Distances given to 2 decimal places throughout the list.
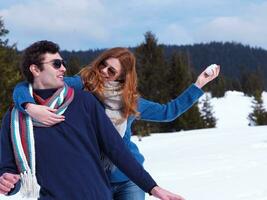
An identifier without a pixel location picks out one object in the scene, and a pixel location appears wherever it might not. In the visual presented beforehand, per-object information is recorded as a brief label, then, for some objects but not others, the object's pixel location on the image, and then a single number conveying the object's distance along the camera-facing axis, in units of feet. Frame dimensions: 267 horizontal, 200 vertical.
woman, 11.18
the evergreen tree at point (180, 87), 137.69
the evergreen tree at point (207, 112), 167.22
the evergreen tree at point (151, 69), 134.93
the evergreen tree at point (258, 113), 178.29
